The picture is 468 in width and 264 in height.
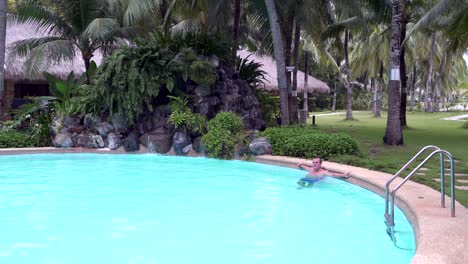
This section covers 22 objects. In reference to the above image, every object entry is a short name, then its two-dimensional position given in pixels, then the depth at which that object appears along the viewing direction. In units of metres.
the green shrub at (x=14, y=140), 14.21
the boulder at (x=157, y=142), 13.95
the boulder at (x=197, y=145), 13.47
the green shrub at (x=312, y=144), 11.55
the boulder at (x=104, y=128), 14.50
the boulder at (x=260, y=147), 12.54
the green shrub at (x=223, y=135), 12.81
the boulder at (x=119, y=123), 14.41
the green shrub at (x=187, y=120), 13.66
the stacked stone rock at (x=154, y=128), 13.97
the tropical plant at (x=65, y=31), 16.73
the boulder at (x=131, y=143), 14.27
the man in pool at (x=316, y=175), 9.45
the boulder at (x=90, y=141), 14.45
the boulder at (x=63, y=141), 14.33
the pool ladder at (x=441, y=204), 5.52
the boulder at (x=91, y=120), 14.72
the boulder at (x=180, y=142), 13.75
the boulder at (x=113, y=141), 14.31
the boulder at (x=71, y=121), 14.75
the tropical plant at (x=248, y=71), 17.20
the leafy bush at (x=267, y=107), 17.97
